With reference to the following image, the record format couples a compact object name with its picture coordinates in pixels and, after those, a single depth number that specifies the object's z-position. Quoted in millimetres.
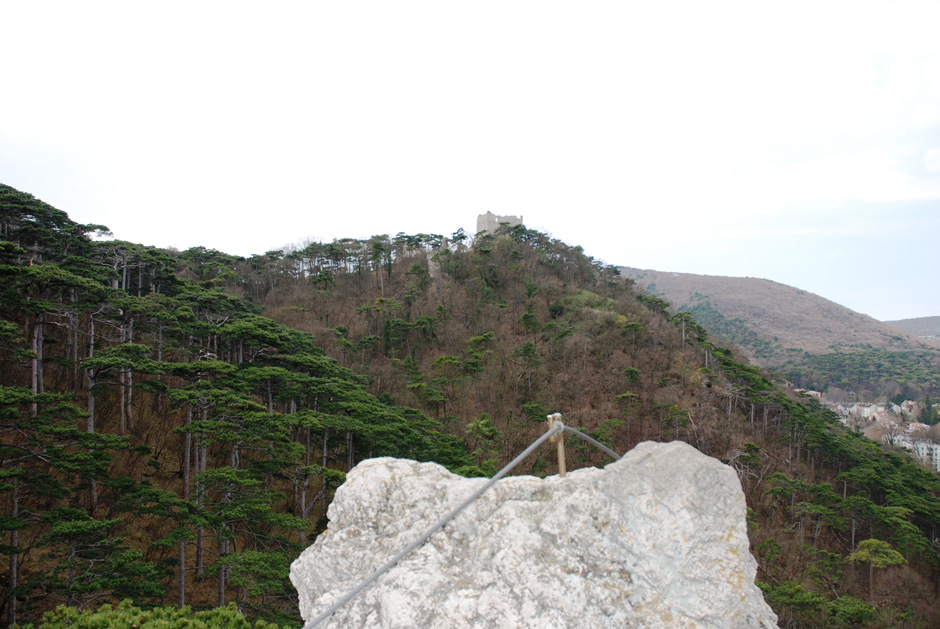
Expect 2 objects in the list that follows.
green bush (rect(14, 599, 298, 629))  4895
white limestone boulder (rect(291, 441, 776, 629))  2193
